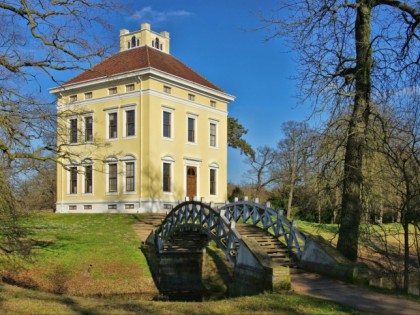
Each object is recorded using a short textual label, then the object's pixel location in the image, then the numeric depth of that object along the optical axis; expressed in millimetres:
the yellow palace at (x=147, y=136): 33344
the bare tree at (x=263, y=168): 53188
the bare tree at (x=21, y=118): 12984
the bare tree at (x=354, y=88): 13305
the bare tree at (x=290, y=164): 46241
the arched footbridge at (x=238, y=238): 13295
